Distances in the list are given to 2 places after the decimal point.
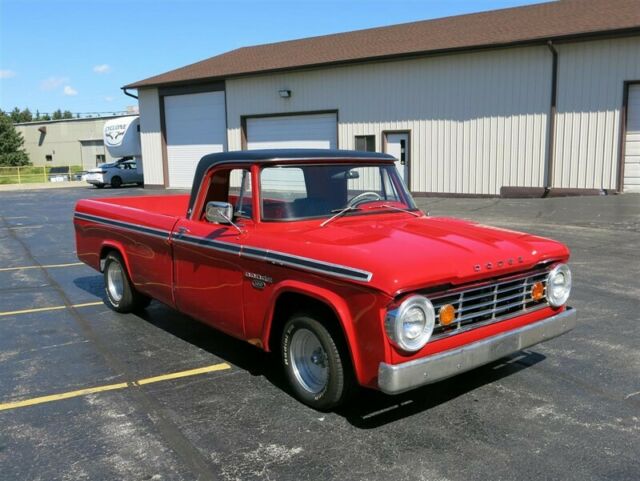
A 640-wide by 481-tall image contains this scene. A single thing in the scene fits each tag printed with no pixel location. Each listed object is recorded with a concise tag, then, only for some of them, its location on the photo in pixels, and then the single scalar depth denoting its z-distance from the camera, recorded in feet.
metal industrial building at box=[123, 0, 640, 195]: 51.24
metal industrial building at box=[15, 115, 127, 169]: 192.44
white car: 99.96
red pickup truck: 10.89
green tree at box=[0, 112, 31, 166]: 194.29
